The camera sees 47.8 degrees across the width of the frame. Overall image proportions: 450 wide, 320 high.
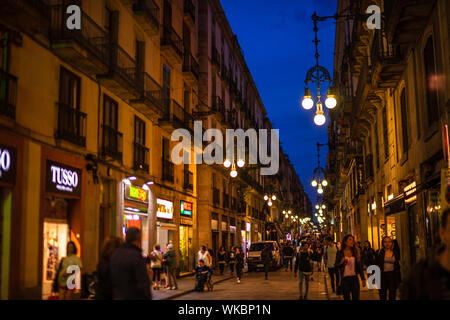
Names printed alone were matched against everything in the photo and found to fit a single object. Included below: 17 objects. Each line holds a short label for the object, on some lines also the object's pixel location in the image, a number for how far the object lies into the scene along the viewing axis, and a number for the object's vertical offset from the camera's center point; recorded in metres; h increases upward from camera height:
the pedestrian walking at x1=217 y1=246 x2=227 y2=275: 29.73 -1.50
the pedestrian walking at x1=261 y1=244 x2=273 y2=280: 25.96 -1.17
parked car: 33.97 -1.49
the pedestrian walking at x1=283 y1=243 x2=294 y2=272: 32.12 -1.22
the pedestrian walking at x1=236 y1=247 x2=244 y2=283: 24.58 -1.44
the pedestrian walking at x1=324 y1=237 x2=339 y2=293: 18.02 -0.95
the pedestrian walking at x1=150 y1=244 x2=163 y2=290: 20.89 -1.24
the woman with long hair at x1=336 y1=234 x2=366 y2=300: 11.80 -0.93
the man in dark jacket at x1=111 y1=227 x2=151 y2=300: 5.85 -0.47
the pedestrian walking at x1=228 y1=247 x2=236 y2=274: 29.46 -1.47
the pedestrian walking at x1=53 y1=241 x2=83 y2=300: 11.19 -0.82
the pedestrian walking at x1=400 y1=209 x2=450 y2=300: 3.80 -0.35
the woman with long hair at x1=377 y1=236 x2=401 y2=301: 12.03 -0.90
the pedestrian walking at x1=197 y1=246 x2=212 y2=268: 20.24 -0.88
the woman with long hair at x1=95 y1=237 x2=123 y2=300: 6.64 -0.49
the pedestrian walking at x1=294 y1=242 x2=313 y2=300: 16.33 -1.01
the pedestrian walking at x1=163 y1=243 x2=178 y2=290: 20.78 -1.08
